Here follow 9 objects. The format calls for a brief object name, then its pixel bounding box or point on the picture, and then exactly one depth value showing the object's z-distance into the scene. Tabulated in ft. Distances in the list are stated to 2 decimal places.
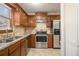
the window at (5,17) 5.55
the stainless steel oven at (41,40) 10.57
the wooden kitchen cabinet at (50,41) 10.50
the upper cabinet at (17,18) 7.60
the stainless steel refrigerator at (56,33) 10.30
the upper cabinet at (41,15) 10.97
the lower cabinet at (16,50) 3.58
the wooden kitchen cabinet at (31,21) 11.17
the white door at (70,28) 3.58
